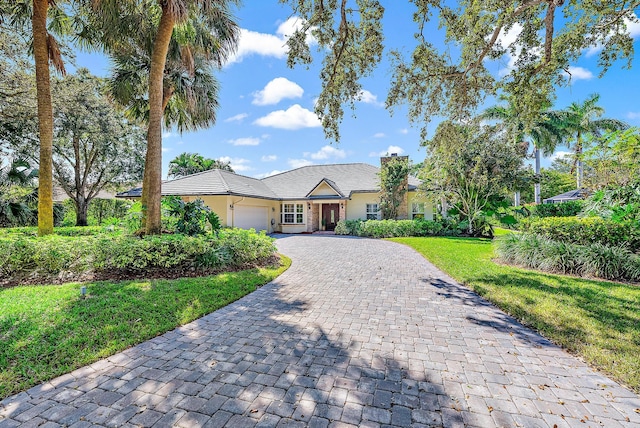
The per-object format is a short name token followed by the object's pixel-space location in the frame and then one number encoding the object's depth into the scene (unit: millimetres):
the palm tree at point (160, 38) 8055
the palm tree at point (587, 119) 29297
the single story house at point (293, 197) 18719
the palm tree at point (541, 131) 28198
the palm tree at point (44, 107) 8438
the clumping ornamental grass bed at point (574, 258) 7512
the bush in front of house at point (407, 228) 18656
